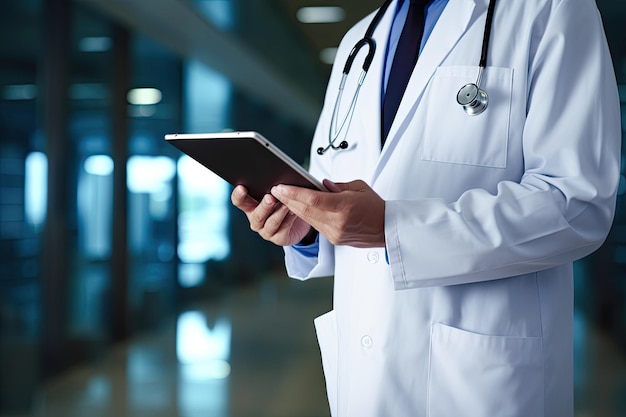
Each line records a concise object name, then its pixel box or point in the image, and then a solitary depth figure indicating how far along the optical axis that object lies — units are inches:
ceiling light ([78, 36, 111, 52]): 193.4
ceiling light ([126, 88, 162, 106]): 221.3
